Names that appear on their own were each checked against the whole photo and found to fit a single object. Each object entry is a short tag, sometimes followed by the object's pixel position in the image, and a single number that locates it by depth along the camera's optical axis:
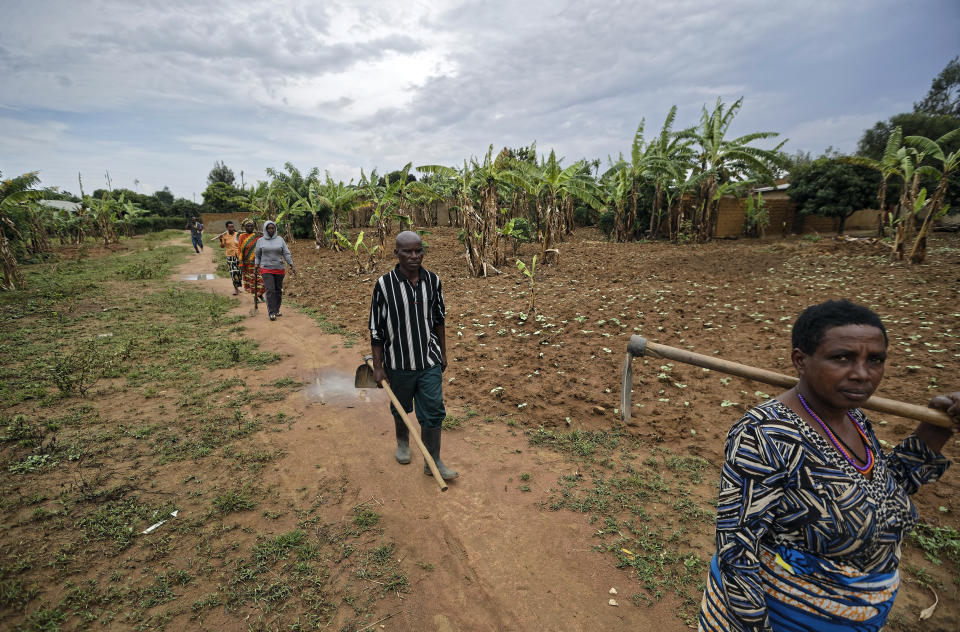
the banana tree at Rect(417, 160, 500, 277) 10.71
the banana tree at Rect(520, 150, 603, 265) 10.52
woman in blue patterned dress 1.25
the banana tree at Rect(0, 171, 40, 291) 10.49
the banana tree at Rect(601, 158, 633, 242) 16.17
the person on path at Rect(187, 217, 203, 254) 20.22
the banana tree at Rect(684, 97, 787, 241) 13.08
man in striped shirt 3.10
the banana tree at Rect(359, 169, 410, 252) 12.10
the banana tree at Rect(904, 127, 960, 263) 8.95
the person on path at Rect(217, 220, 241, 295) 10.58
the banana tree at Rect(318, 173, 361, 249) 15.38
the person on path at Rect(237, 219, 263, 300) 8.63
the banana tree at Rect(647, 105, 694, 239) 14.35
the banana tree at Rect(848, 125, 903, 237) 10.65
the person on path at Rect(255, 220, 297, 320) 7.75
